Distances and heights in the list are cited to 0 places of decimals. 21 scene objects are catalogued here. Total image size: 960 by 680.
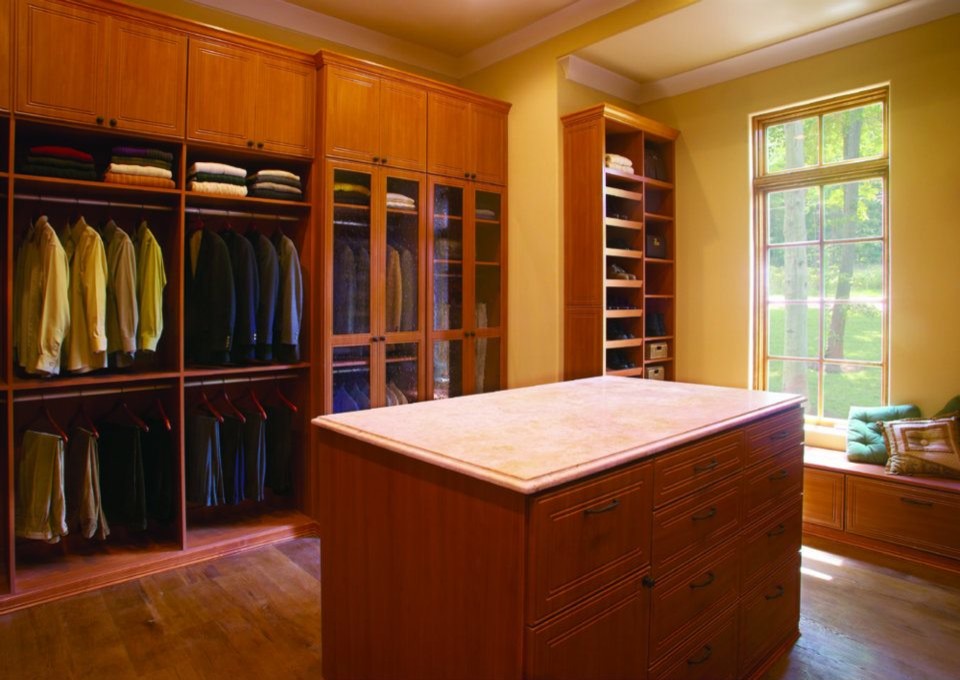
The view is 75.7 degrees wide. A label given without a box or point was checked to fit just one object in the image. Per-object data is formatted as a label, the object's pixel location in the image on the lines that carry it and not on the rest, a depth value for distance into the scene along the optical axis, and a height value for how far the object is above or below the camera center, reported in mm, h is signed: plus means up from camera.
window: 3678 +518
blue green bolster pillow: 3396 -547
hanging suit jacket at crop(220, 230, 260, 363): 3283 +229
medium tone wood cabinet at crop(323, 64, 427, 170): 3447 +1258
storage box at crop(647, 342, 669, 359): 4375 -119
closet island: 1391 -546
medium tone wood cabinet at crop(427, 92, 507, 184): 3936 +1294
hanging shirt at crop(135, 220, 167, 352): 3027 +202
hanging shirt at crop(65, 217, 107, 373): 2828 +134
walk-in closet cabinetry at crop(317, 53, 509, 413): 3518 +583
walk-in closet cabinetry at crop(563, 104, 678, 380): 3926 +608
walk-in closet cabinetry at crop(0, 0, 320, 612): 2744 +325
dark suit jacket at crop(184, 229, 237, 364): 3205 +172
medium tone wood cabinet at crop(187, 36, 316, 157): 3102 +1235
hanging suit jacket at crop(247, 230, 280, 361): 3352 +229
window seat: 3021 -914
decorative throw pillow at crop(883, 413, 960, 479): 3111 -585
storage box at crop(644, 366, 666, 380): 4363 -280
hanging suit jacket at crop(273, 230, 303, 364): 3395 +194
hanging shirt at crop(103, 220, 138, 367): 2951 +178
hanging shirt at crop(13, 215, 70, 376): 2705 +124
